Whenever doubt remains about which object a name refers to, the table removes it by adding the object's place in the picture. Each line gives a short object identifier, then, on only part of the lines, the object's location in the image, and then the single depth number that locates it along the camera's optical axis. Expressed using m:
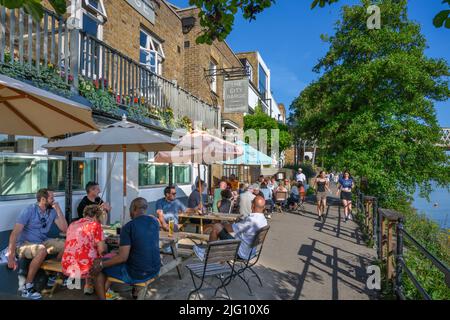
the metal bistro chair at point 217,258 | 3.76
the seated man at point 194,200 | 7.84
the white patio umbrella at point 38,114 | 2.71
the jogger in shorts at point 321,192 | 11.20
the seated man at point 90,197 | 5.46
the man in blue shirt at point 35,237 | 4.06
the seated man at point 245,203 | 7.55
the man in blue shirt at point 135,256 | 3.61
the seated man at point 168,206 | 6.18
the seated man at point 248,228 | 4.75
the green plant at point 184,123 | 9.80
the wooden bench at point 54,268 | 3.93
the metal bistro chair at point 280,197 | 12.49
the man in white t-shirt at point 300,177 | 16.13
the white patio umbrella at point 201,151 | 7.07
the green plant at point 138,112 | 7.40
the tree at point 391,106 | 11.20
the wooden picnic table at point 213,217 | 6.70
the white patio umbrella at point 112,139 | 4.58
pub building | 5.11
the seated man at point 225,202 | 7.58
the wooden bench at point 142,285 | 3.69
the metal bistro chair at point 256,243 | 4.48
